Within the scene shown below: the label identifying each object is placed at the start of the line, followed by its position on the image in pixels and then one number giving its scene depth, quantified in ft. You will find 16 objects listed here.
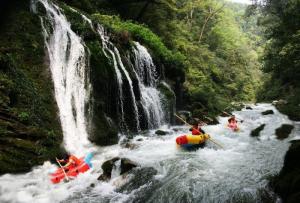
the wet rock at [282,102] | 68.70
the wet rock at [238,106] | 78.51
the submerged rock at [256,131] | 40.79
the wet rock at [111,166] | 24.73
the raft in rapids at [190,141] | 33.94
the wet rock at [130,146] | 34.02
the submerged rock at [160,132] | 41.46
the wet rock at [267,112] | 59.22
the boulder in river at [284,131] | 38.29
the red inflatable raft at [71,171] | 24.54
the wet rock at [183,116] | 51.69
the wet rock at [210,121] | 53.83
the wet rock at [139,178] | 23.06
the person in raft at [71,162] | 26.35
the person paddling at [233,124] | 45.27
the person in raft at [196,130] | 36.11
